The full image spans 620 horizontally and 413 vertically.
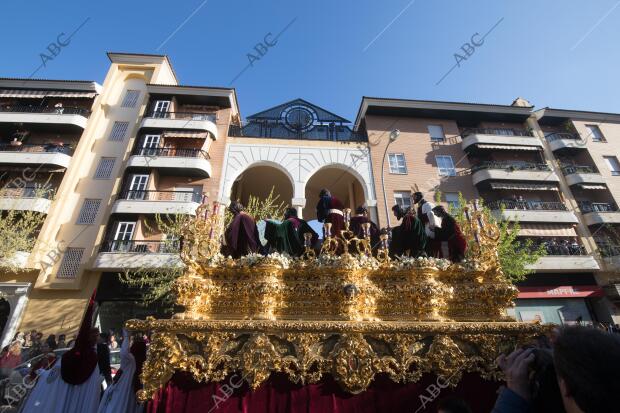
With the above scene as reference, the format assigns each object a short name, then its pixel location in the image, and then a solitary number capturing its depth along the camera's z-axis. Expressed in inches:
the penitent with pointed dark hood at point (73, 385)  154.0
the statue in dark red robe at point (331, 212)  198.1
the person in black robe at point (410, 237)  187.8
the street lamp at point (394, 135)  508.7
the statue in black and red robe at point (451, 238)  184.5
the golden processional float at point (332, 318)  128.9
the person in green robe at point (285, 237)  188.1
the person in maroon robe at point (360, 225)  202.9
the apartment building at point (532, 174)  673.0
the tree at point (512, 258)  501.4
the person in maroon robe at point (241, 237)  181.6
